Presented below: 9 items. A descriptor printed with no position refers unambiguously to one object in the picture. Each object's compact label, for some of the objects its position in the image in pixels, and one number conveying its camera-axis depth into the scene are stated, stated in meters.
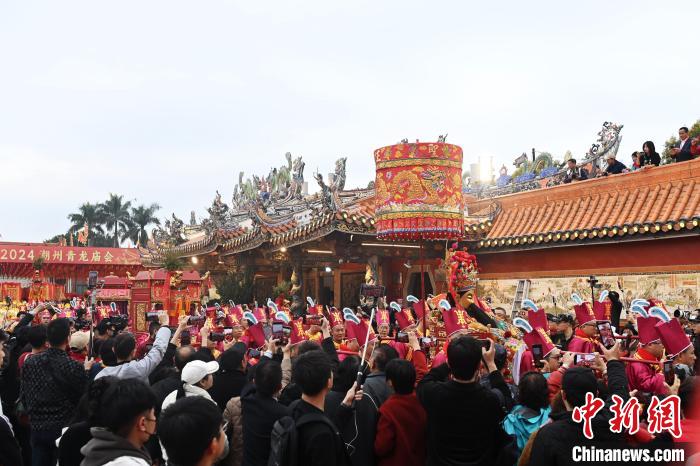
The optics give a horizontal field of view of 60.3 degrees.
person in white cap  3.55
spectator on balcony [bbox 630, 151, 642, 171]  12.06
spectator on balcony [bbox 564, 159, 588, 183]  13.10
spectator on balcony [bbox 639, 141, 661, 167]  11.59
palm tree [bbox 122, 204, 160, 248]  59.16
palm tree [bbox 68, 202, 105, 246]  58.78
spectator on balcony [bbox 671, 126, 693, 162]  11.09
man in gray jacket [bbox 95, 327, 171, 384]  4.05
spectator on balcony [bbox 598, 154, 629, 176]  12.34
